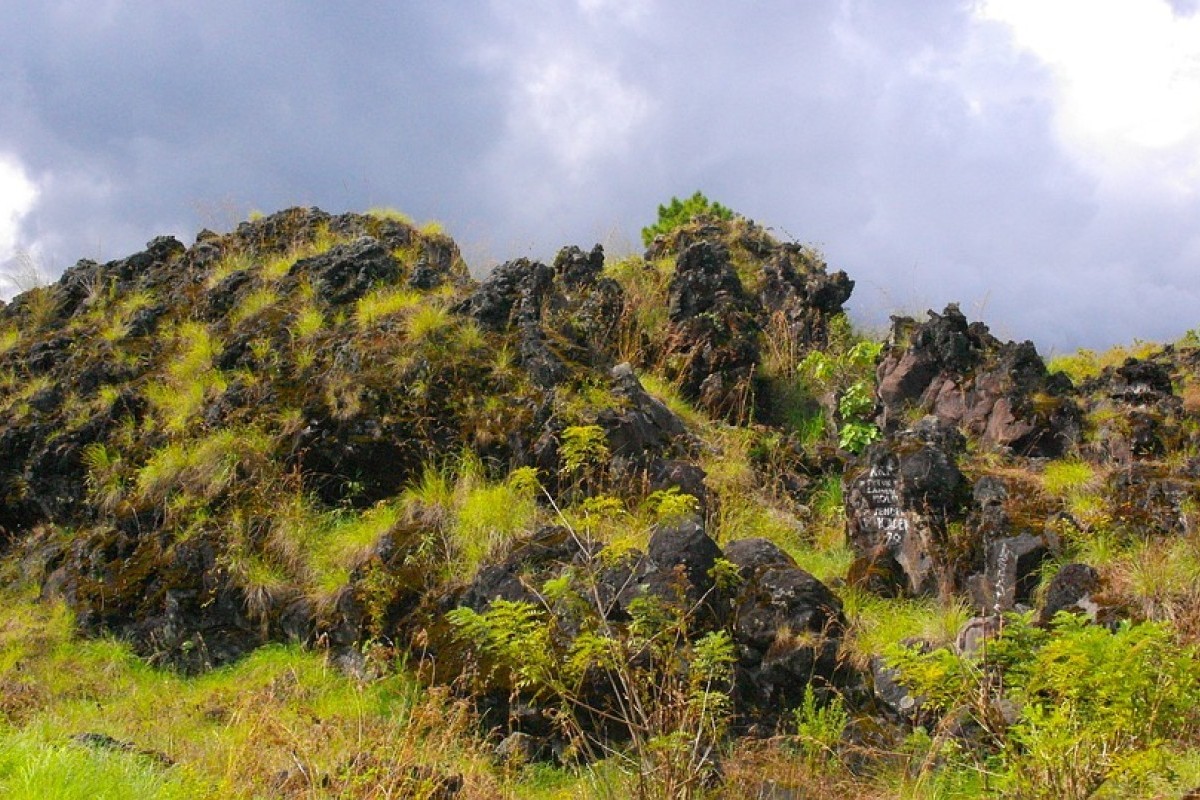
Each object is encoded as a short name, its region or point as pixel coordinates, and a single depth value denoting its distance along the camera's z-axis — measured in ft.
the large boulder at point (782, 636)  21.63
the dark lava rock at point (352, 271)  41.52
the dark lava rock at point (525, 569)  24.41
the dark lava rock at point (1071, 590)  22.72
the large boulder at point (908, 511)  26.89
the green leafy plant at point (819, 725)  18.84
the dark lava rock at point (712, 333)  41.34
